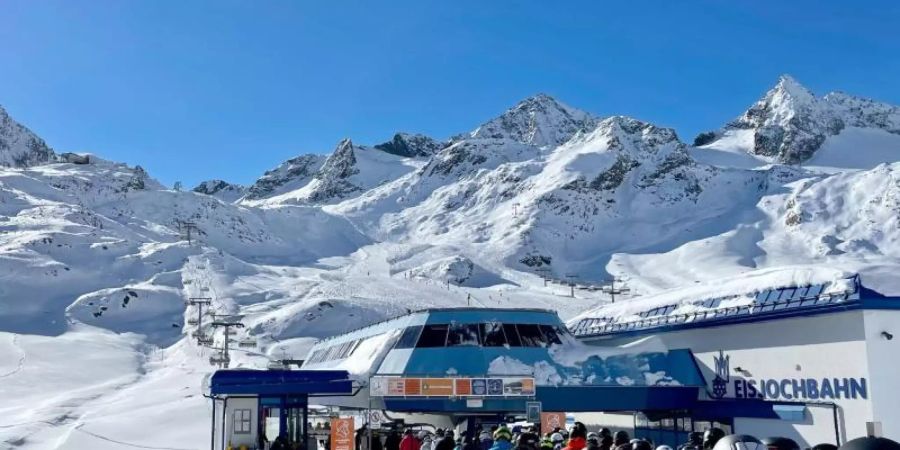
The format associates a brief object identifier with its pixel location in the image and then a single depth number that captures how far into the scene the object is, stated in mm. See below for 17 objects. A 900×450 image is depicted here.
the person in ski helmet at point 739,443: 8172
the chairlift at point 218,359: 68312
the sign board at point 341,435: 21406
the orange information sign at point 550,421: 23219
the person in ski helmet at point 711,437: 12227
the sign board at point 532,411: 25562
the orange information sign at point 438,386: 26406
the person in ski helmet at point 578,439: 12508
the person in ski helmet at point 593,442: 10920
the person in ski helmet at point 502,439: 10959
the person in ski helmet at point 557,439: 16266
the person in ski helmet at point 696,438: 16059
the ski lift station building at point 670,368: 21672
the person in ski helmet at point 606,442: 11970
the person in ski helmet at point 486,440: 19272
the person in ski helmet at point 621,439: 11907
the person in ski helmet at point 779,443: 9125
